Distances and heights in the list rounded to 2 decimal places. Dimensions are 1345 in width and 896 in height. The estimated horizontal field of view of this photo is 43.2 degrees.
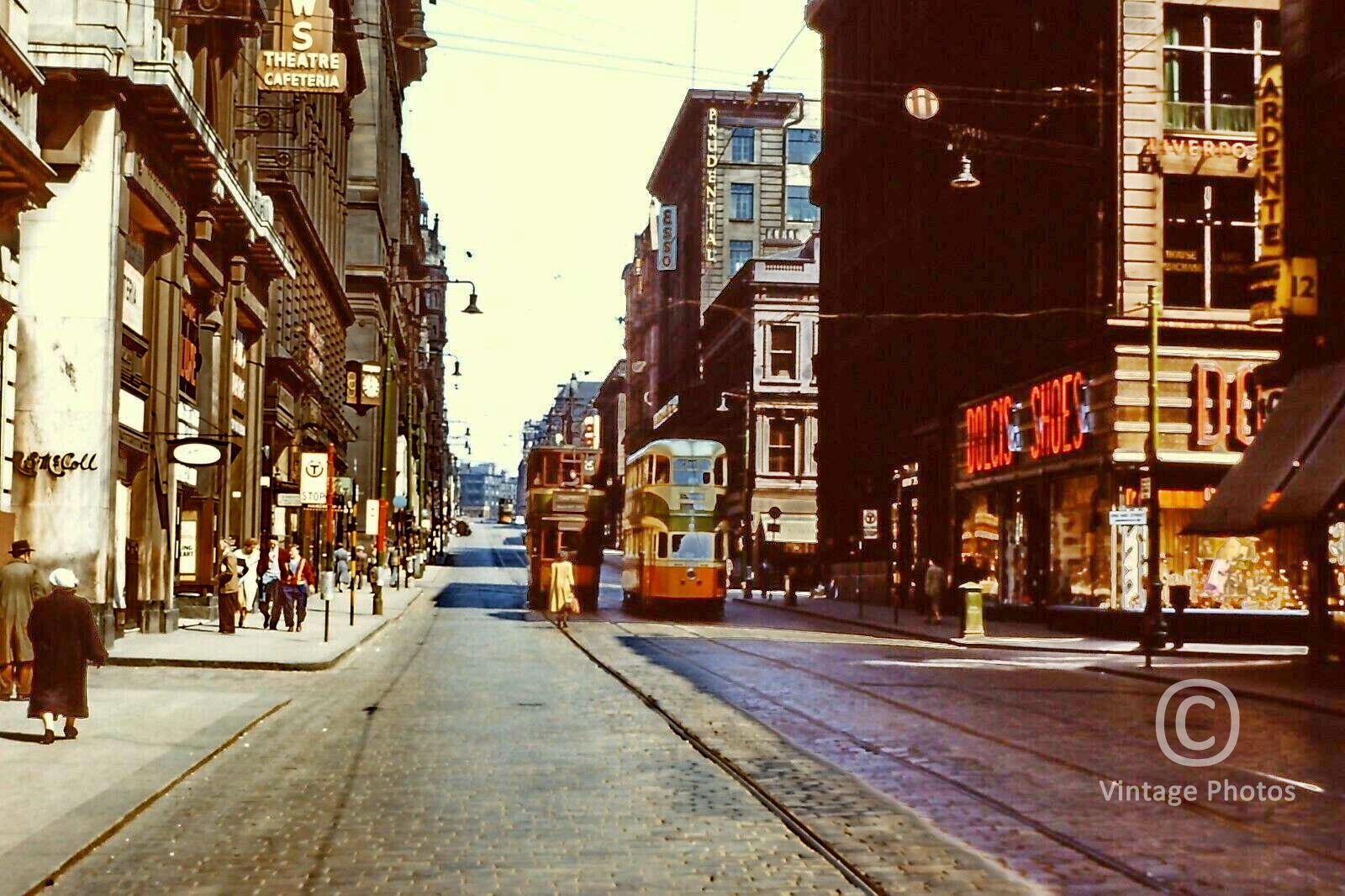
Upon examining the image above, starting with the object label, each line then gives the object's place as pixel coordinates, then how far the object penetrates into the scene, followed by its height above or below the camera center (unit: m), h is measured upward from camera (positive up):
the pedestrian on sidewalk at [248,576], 38.00 -1.26
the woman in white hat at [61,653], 15.28 -1.20
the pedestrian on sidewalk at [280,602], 35.91 -1.68
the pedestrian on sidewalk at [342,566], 60.89 -1.54
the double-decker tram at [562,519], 49.16 +0.20
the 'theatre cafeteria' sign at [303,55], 37.16 +10.44
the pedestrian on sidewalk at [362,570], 67.62 -1.96
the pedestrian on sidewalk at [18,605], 17.84 -0.87
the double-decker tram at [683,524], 45.00 +0.05
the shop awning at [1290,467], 25.44 +0.98
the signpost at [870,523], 48.38 +0.13
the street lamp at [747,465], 82.31 +3.05
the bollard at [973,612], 37.81 -1.88
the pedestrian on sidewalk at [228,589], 34.50 -1.34
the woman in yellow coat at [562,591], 39.94 -1.54
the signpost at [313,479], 42.28 +1.13
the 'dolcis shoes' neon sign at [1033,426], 40.88 +2.68
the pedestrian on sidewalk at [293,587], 36.72 -1.38
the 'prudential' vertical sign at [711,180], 106.44 +21.89
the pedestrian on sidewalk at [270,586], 36.88 -1.37
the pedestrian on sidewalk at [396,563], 66.75 -1.60
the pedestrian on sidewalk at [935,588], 44.69 -1.58
